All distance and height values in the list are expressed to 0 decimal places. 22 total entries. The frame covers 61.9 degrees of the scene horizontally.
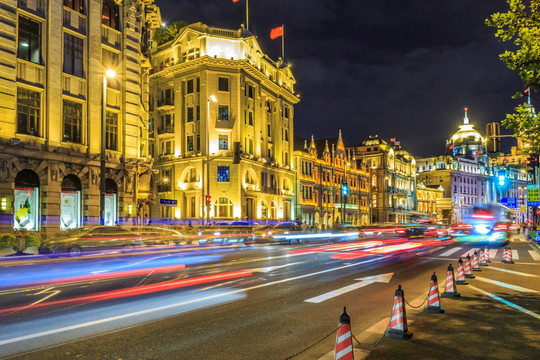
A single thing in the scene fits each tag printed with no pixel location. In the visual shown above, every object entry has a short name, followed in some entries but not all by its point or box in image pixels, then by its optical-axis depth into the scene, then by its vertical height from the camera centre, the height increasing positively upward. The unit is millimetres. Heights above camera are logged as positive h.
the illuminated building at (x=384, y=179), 102625 +5398
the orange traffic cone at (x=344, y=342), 5086 -1584
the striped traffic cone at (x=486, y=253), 19836 -2327
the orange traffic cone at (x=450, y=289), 11695 -2286
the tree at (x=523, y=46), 10727 +3681
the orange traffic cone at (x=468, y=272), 15513 -2473
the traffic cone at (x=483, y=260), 20122 -2703
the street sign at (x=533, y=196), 37528 +360
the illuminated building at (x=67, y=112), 26328 +6198
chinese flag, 54938 +21012
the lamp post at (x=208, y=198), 36575 +486
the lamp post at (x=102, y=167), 24844 +2091
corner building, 52594 +10229
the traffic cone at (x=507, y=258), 21062 -2707
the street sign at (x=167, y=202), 32150 +178
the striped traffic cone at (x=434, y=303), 9555 -2186
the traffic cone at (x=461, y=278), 13900 -2399
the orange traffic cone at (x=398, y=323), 7508 -2061
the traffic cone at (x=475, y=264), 17859 -2551
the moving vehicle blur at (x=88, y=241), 21000 -1742
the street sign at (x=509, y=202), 49500 -162
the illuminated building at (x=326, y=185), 71250 +3162
